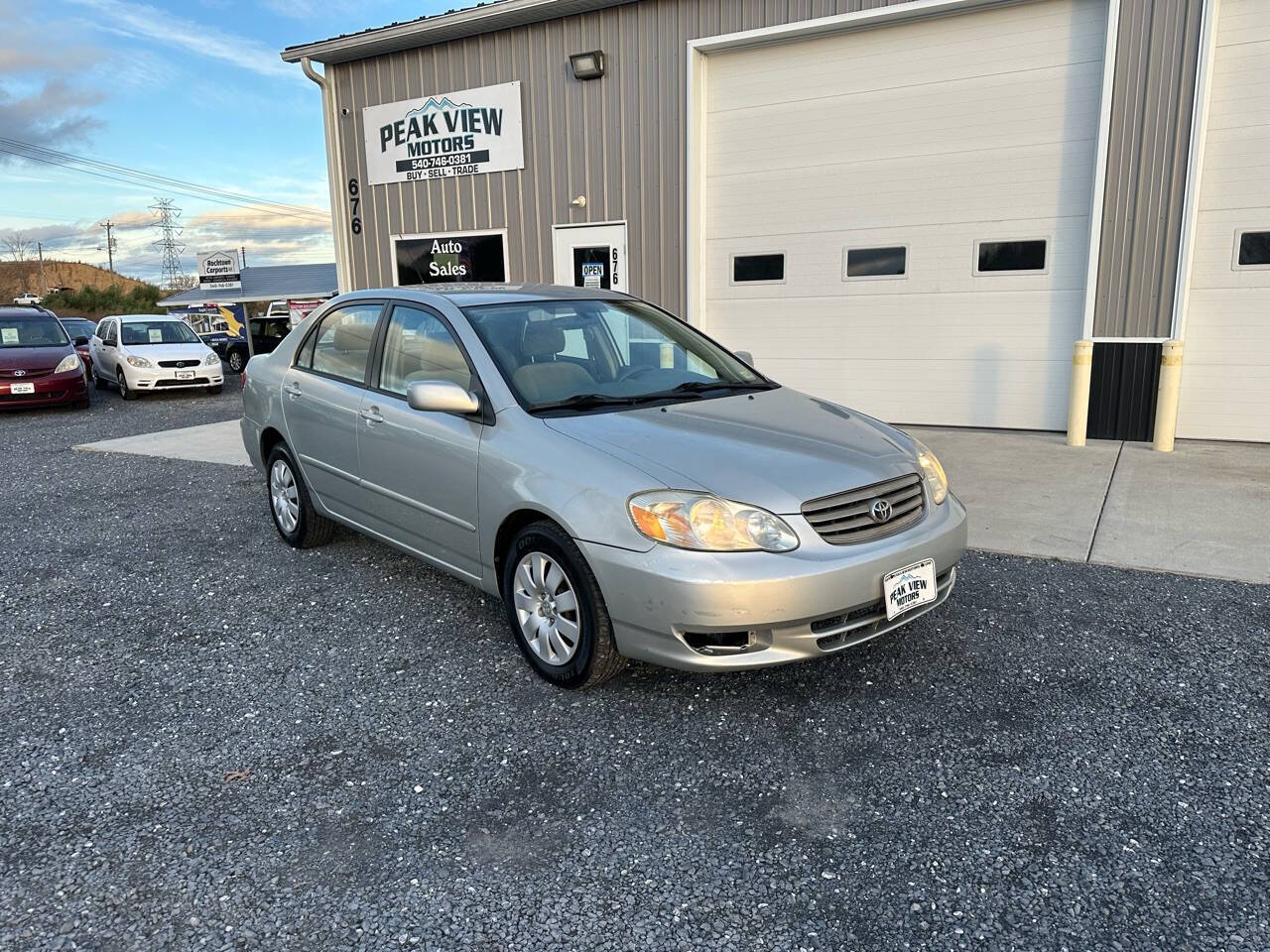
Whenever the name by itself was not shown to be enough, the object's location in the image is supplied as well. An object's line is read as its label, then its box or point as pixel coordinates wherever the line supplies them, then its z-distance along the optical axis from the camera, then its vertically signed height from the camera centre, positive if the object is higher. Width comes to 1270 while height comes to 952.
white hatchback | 13.91 -0.83
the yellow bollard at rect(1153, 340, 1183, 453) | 7.34 -0.87
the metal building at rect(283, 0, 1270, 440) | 7.39 +1.12
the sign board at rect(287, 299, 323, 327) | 19.80 -0.16
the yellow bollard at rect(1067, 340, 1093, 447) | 7.69 -0.92
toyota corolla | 2.92 -0.69
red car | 11.75 -0.76
